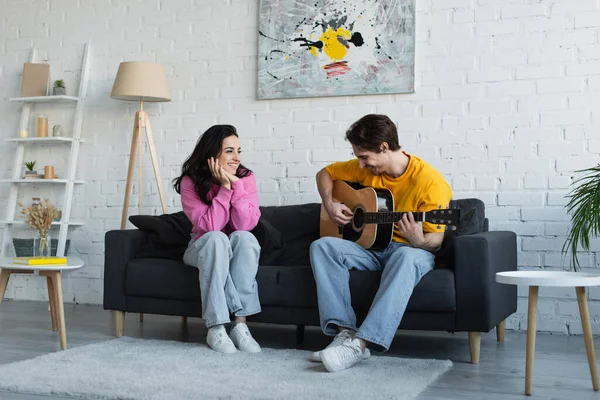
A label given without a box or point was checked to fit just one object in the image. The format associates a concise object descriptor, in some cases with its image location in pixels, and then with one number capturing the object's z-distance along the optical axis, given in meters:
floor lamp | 4.45
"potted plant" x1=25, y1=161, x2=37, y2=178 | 4.93
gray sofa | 3.05
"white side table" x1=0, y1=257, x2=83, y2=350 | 3.30
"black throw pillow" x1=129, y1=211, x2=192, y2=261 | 3.75
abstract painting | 4.14
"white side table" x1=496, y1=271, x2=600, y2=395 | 2.44
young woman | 3.24
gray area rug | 2.48
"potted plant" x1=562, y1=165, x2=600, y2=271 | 3.19
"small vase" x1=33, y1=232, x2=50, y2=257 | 3.63
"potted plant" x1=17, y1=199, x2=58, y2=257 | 3.61
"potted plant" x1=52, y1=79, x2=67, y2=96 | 4.98
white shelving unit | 4.87
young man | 2.90
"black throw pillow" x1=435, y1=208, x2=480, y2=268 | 3.23
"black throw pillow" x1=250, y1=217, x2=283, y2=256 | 3.62
